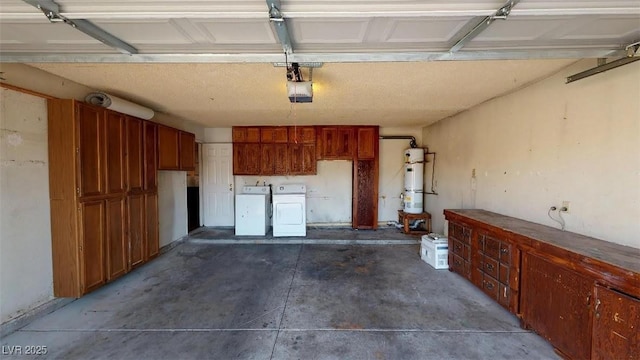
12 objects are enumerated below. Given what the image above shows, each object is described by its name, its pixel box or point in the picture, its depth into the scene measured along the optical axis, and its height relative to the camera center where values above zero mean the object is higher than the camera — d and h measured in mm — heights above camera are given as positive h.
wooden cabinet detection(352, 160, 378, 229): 5441 -505
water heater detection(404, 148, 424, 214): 5070 -160
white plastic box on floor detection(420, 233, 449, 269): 3417 -1110
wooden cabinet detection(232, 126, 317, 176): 5336 +408
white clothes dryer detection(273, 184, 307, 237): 4832 -839
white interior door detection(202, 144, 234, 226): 5613 -266
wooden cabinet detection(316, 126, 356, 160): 5316 +613
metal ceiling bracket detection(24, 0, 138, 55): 1286 +848
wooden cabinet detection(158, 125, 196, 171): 3793 +360
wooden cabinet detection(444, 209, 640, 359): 1410 -797
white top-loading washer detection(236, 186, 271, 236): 4879 -852
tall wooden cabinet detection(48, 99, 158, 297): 2391 -237
